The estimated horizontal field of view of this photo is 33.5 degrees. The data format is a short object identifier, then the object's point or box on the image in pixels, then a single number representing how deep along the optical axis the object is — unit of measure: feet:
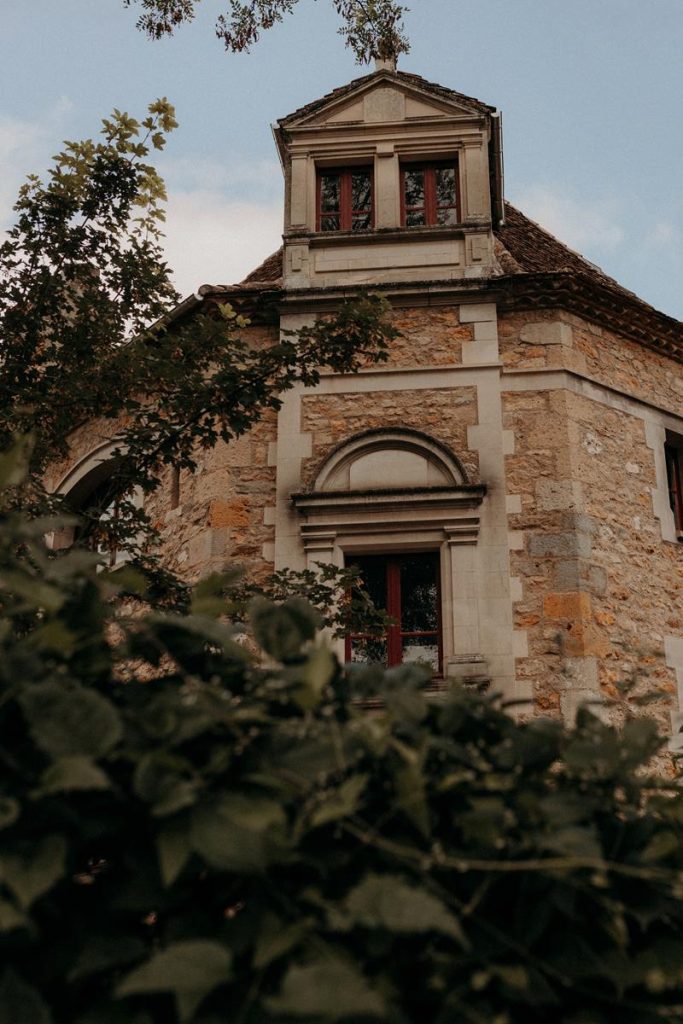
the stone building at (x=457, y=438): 30.53
